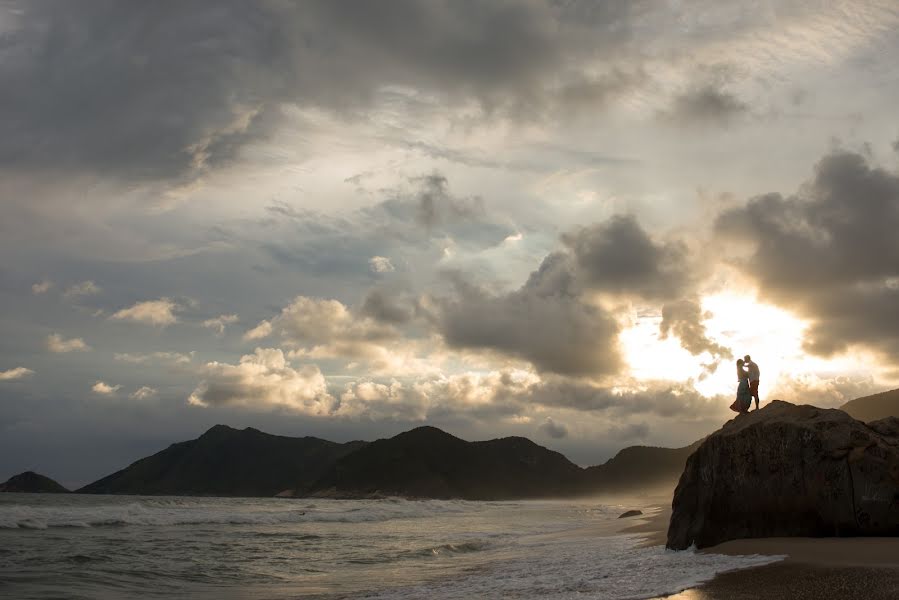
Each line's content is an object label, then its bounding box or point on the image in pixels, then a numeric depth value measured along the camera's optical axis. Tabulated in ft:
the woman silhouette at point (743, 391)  67.41
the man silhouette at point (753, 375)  67.15
